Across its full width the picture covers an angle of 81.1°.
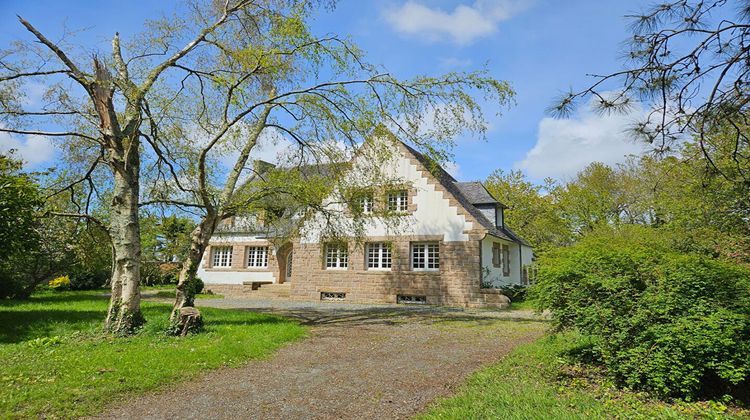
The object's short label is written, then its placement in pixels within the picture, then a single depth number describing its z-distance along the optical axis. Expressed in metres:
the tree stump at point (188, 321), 9.25
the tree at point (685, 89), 4.68
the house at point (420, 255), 18.33
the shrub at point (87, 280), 24.04
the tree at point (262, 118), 10.07
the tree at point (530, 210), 33.09
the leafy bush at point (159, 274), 27.39
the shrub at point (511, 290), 19.30
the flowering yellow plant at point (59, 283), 23.03
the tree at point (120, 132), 9.10
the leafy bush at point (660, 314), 4.88
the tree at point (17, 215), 8.38
